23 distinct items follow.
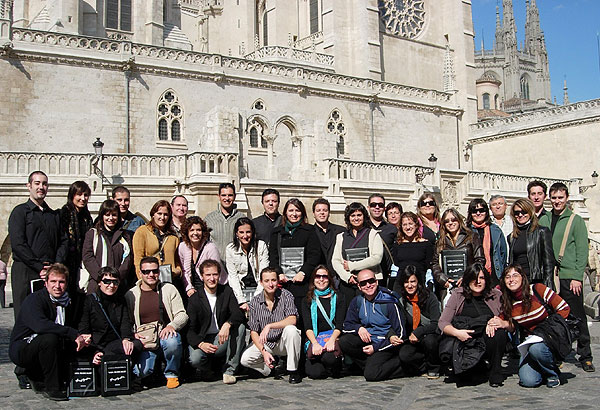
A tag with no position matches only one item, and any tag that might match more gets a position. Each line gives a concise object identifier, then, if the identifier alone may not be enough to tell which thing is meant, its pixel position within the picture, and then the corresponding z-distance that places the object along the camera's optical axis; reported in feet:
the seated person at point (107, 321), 20.70
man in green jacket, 23.12
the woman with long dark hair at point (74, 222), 22.45
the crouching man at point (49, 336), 19.69
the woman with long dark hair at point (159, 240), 22.75
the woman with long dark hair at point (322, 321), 22.61
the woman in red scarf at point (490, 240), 23.68
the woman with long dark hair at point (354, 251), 23.98
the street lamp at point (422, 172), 68.13
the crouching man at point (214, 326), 22.02
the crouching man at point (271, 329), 22.27
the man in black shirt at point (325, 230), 25.12
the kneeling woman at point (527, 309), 20.61
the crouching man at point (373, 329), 22.29
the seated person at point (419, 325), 22.22
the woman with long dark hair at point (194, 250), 23.47
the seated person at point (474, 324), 20.61
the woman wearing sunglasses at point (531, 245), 23.11
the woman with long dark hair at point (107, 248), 22.12
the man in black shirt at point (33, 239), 21.25
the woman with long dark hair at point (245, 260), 23.73
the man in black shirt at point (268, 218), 25.34
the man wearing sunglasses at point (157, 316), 21.38
